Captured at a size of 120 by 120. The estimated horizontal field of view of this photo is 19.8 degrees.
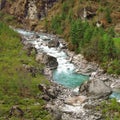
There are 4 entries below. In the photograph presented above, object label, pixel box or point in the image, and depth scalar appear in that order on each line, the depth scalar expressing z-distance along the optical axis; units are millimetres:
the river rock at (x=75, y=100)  56375
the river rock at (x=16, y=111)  47938
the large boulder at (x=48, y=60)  83112
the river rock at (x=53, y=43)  105906
